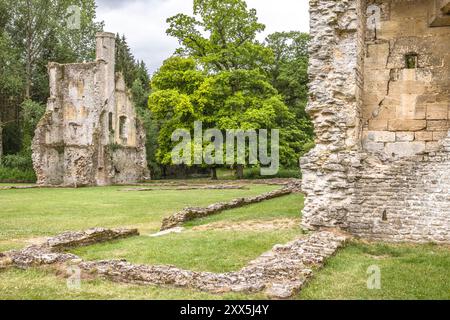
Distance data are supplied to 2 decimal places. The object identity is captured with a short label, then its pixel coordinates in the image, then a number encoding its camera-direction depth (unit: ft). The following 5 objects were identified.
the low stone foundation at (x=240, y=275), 20.66
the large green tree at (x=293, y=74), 130.72
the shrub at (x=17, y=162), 135.03
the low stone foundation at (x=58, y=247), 25.85
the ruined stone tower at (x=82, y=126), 119.96
